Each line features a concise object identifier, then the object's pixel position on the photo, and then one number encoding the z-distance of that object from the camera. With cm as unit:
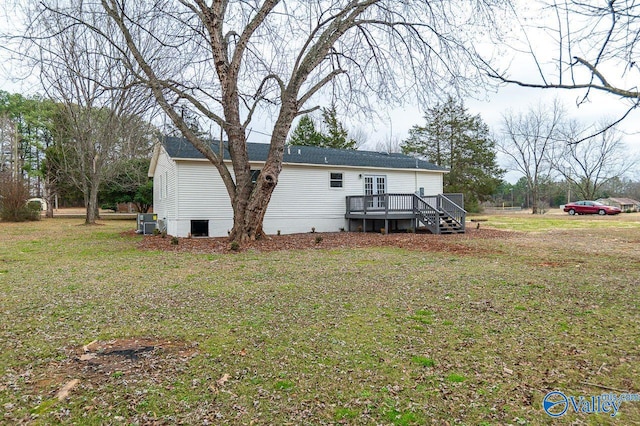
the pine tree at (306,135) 3667
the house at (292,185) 1412
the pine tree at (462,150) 3419
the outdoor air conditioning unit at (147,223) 1631
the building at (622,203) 3884
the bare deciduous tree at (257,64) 1050
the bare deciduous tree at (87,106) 995
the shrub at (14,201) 2219
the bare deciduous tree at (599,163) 3609
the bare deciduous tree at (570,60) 322
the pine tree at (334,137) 3703
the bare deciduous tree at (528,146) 3625
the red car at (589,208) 3108
